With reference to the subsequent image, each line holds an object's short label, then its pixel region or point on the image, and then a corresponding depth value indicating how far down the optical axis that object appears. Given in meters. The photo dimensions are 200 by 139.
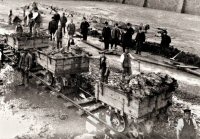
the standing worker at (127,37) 18.05
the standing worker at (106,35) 18.41
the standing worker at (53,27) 18.45
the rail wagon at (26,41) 14.28
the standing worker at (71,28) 18.20
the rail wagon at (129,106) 7.81
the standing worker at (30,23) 17.81
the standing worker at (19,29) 14.93
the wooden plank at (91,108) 10.00
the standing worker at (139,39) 17.78
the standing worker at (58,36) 16.42
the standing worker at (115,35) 18.42
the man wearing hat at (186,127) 7.30
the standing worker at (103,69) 11.88
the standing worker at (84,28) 20.00
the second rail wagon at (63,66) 11.36
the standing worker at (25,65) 12.48
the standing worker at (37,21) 17.36
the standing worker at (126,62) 11.09
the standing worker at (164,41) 18.03
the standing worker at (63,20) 20.58
